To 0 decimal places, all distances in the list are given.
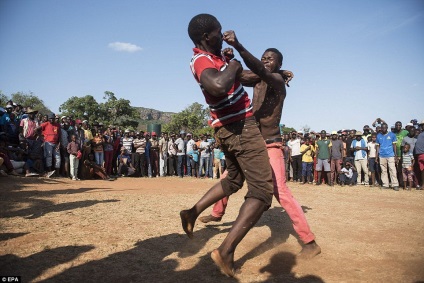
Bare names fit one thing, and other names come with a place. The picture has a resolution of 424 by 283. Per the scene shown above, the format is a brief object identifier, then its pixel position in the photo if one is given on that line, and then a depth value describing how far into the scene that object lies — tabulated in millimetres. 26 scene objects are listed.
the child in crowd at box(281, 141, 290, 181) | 13625
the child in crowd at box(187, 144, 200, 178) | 14281
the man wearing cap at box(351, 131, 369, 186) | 11836
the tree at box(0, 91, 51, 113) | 58244
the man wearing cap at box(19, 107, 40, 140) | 10469
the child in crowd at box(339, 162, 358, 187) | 12273
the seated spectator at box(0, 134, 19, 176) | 7877
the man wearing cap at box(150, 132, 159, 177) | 14258
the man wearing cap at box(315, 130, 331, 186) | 12141
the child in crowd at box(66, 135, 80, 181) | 10219
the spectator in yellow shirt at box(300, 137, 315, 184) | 12539
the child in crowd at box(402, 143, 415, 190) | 10758
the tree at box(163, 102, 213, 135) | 55531
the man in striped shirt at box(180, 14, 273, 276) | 2621
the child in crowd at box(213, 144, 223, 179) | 13799
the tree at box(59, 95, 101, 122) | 54750
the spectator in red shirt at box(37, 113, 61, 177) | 10359
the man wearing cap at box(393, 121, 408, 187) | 11484
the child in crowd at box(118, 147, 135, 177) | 13461
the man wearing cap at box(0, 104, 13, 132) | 8906
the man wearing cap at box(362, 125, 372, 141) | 12881
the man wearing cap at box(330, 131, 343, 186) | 12078
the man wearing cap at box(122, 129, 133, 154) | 13726
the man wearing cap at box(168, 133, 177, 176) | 14234
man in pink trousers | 3129
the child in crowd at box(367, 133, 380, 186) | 11672
